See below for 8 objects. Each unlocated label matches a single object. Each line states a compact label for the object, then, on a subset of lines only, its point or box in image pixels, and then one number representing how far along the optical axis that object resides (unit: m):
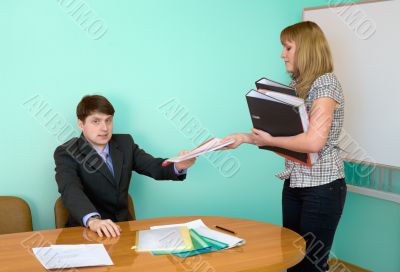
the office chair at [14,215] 2.49
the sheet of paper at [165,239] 1.85
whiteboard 2.88
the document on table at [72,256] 1.66
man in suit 2.45
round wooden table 1.68
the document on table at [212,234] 1.94
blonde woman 2.13
